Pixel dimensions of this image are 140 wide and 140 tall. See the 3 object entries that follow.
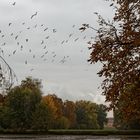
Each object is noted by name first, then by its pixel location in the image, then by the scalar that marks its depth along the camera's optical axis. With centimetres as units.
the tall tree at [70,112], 16575
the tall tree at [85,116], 17138
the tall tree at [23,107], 12075
